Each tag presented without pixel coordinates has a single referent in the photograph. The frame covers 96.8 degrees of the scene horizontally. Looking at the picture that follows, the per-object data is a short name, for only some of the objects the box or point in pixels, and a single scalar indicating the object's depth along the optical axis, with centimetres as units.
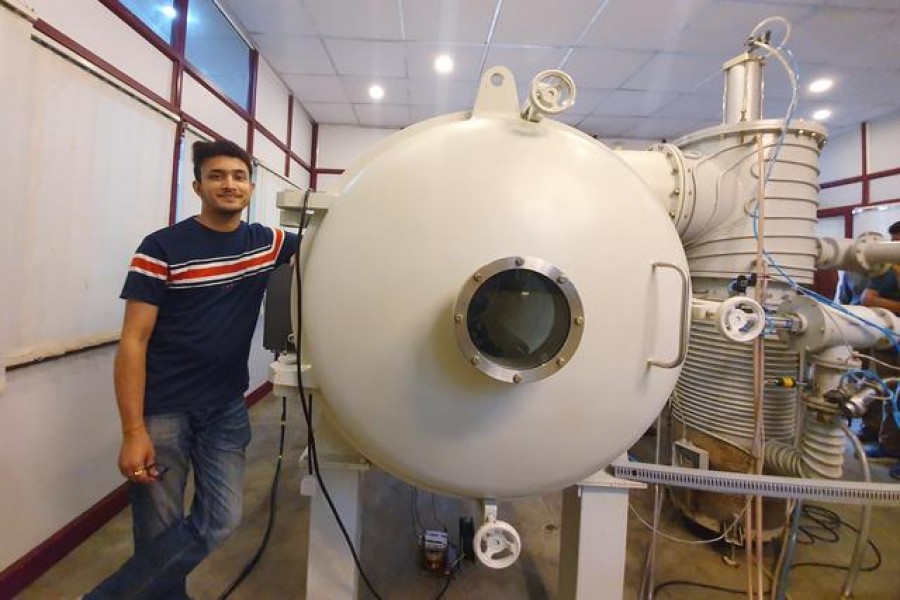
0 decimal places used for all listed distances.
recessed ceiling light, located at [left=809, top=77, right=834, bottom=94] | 289
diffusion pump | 128
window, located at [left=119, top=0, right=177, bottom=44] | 172
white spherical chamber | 64
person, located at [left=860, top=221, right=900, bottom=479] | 237
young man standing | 96
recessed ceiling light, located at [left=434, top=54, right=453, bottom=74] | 279
